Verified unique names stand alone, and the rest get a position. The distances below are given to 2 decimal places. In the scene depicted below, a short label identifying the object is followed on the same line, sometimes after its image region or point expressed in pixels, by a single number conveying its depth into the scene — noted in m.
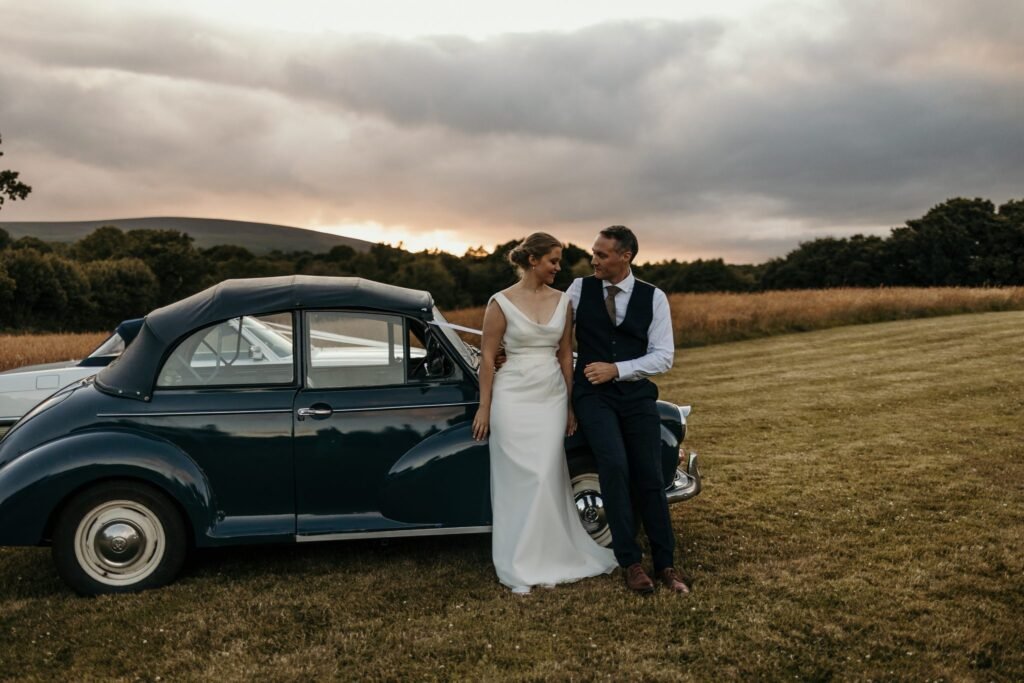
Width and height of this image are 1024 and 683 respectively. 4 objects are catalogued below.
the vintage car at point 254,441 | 4.66
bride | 4.85
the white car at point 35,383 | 7.43
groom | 4.76
